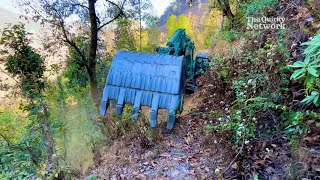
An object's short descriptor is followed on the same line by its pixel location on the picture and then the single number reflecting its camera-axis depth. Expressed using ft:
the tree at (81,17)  19.59
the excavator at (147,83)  10.08
